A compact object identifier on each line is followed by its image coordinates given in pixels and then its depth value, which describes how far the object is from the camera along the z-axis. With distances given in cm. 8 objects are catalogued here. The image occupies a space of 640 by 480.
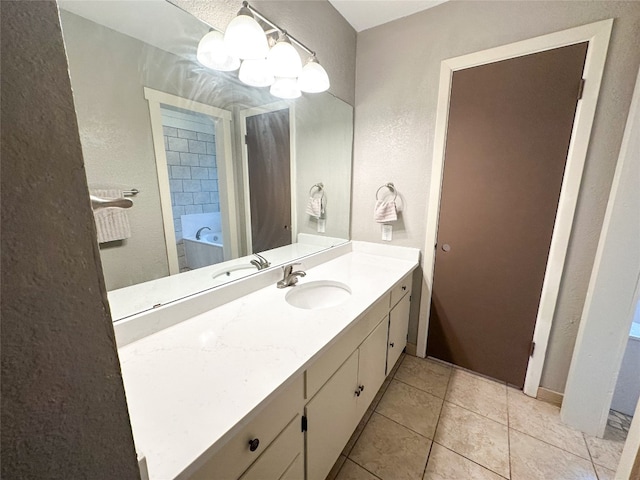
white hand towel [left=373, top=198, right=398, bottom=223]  185
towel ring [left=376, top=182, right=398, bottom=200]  187
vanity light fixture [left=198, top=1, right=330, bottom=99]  101
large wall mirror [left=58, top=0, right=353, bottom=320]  80
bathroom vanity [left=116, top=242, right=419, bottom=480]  58
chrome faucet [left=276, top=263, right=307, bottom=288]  139
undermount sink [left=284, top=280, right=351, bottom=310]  140
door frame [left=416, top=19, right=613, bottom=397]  126
